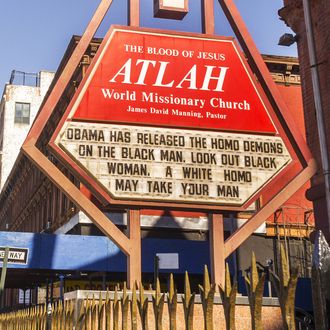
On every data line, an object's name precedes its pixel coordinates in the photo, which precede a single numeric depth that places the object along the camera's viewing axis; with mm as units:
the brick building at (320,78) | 14477
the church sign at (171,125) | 11531
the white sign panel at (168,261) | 11570
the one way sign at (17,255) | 14266
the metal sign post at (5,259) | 12443
